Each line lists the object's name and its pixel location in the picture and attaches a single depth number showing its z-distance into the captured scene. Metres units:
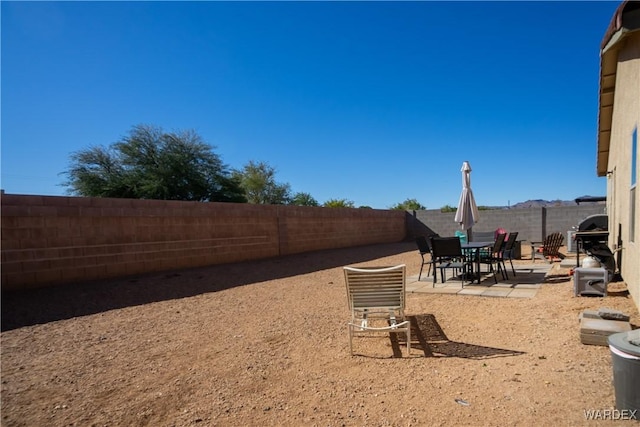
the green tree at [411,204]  45.43
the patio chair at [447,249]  6.77
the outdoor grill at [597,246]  5.86
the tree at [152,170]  19.11
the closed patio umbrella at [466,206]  8.88
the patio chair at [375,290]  3.88
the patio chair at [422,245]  8.11
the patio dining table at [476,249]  7.05
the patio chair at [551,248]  10.23
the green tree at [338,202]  38.44
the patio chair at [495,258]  7.19
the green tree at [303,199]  35.81
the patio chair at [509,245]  7.74
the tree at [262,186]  33.00
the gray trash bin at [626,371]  2.11
